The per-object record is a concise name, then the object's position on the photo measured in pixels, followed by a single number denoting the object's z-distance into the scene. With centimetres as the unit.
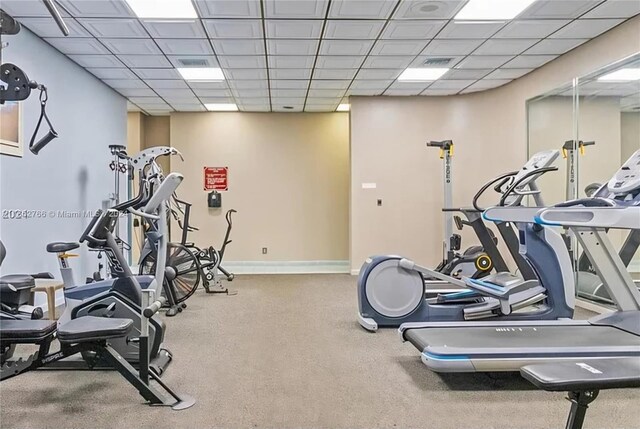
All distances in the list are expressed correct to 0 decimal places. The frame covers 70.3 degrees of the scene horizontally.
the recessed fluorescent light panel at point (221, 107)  797
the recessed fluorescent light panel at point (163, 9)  401
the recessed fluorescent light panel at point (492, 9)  413
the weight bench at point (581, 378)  154
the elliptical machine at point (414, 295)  387
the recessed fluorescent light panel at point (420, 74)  615
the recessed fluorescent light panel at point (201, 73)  591
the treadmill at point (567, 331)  245
